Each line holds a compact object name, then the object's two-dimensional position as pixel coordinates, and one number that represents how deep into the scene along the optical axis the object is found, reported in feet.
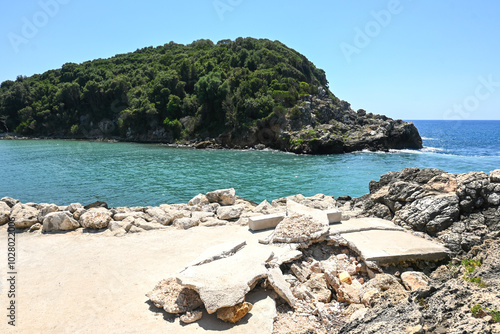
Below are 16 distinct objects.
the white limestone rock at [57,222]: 36.96
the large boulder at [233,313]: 19.34
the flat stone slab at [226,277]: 19.53
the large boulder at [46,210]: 39.01
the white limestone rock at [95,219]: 37.32
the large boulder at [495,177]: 35.37
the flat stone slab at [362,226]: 33.40
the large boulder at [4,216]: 38.99
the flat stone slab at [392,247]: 27.50
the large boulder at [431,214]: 34.37
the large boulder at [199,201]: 48.59
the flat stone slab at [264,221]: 34.81
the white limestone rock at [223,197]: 47.62
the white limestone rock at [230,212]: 41.14
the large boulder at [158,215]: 39.72
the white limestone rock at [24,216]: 37.91
